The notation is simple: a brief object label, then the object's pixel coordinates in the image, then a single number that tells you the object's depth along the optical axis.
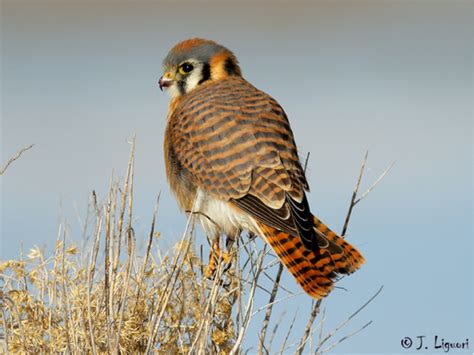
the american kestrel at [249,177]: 5.57
